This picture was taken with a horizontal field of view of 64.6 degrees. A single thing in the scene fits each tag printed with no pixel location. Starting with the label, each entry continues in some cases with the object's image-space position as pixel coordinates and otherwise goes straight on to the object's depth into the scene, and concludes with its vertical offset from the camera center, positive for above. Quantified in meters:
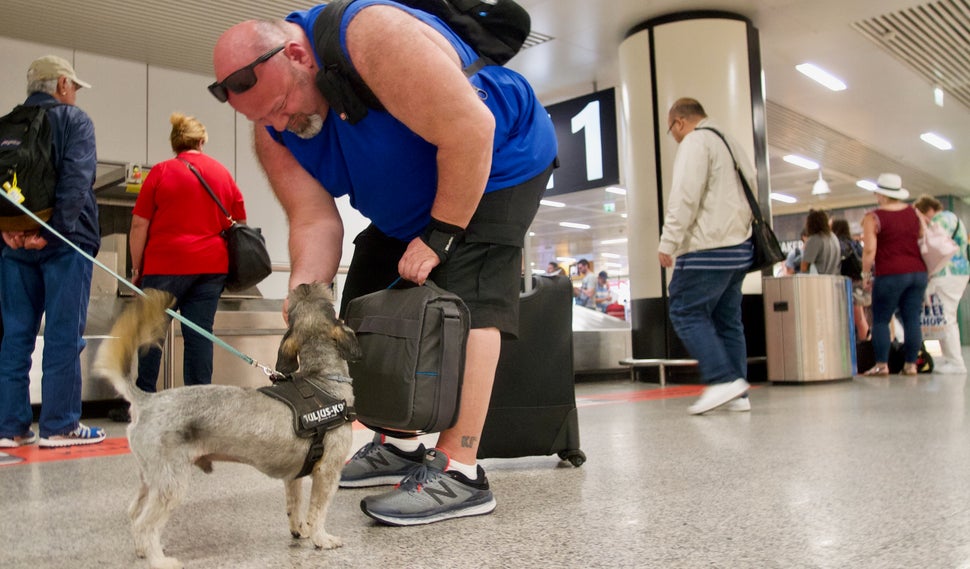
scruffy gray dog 1.39 -0.17
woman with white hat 6.86 +0.46
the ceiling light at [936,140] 13.38 +3.16
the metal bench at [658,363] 6.65 -0.35
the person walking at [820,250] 7.54 +0.68
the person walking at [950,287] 7.32 +0.29
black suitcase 2.47 -0.20
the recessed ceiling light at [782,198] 18.50 +3.01
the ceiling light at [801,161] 14.29 +3.03
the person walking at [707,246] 4.18 +0.42
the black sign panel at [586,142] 8.86 +2.15
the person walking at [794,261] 10.31 +0.80
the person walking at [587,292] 14.86 +0.63
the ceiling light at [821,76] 9.33 +3.07
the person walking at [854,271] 8.29 +0.53
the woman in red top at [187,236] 3.87 +0.50
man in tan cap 3.31 +0.22
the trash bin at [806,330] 6.54 -0.09
